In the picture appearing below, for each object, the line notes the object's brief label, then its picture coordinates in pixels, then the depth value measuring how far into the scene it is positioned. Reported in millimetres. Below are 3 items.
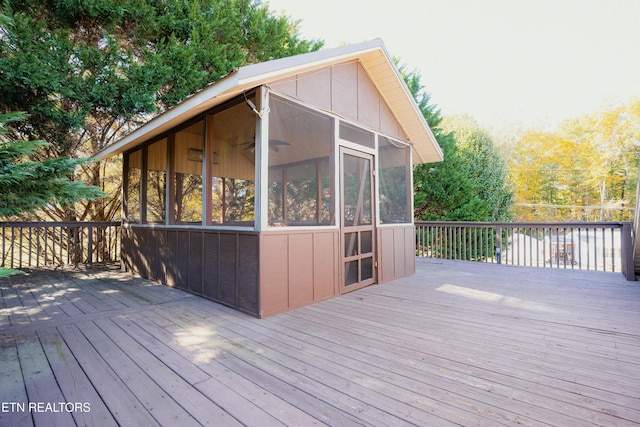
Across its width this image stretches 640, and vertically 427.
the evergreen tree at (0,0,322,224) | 5338
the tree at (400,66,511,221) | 9719
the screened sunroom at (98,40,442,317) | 3340
